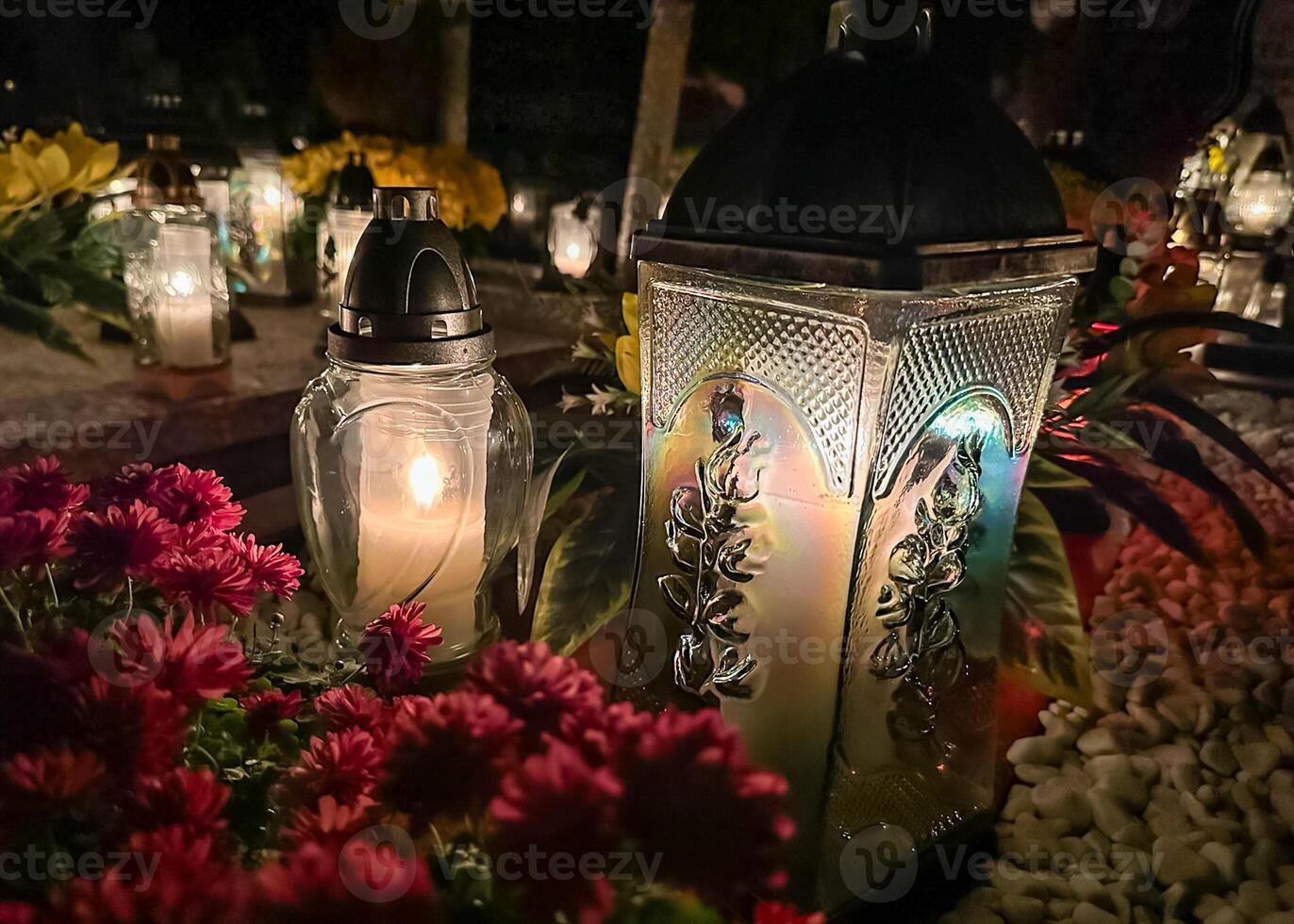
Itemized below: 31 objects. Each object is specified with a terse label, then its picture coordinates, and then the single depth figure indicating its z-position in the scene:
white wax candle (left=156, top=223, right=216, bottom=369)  1.10
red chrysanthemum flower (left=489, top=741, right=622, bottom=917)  0.34
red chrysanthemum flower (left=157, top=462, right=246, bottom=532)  0.60
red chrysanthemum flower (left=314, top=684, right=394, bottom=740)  0.50
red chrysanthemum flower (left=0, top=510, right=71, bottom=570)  0.50
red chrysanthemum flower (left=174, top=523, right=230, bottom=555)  0.57
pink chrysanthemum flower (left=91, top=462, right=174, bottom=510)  0.60
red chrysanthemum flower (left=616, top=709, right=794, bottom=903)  0.35
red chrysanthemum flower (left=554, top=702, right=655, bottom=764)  0.36
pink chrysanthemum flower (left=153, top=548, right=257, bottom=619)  0.54
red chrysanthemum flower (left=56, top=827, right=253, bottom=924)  0.33
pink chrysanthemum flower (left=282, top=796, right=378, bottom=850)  0.39
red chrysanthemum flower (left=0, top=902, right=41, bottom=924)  0.33
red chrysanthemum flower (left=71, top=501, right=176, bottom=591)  0.53
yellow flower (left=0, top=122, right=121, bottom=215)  0.95
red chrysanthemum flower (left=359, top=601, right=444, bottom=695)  0.58
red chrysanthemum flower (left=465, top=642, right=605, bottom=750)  0.40
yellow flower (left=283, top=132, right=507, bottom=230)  1.24
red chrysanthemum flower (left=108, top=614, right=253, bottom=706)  0.44
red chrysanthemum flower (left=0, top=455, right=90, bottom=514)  0.55
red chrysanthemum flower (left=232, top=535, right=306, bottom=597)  0.60
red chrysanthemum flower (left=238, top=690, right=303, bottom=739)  0.51
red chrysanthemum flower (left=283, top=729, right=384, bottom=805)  0.45
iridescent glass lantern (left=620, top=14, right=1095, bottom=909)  0.52
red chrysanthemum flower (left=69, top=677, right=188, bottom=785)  0.41
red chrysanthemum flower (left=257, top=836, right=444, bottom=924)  0.32
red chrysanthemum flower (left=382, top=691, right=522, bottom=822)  0.38
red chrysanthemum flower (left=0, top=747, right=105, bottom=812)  0.38
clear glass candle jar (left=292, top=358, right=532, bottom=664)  0.77
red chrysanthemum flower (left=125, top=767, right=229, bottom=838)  0.39
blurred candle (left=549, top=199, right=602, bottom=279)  1.24
